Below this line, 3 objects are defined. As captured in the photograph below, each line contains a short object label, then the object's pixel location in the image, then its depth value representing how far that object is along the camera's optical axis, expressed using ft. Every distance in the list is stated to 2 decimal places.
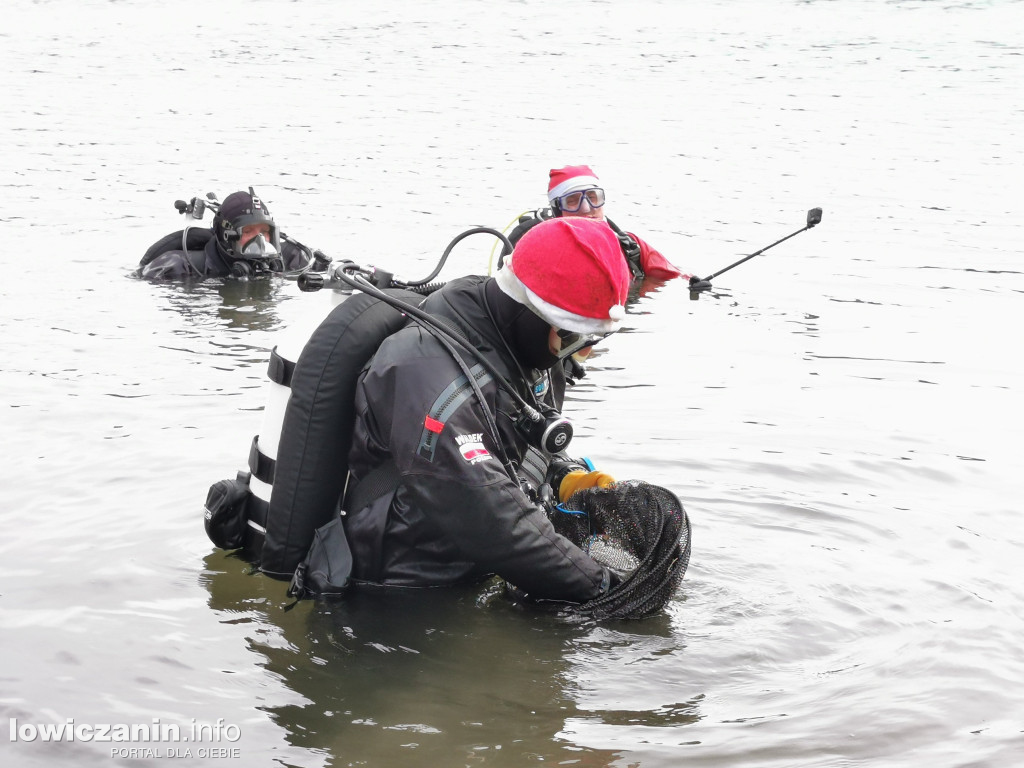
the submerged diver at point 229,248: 29.12
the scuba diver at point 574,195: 25.39
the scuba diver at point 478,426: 11.09
